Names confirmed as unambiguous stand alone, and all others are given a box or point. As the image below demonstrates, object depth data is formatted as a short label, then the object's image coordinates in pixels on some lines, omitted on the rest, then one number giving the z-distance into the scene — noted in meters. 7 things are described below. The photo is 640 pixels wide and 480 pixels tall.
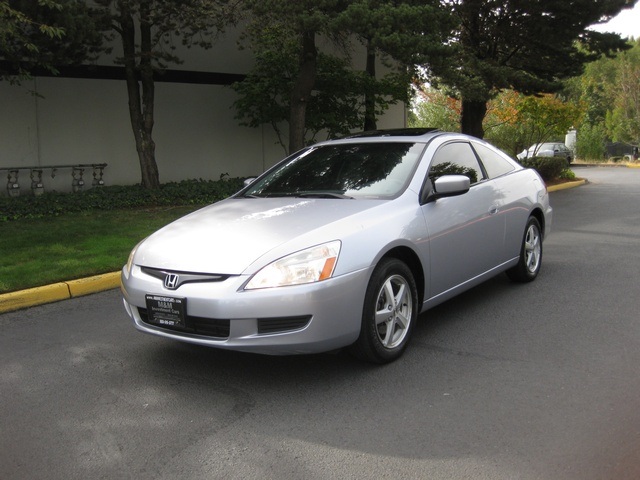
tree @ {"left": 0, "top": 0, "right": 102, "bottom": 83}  9.48
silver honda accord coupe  3.92
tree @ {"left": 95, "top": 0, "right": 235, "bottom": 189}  12.46
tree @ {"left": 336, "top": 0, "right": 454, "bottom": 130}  11.52
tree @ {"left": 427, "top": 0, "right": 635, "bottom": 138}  17.02
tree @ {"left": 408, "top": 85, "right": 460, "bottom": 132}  33.77
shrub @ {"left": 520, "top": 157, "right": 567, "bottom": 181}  20.30
